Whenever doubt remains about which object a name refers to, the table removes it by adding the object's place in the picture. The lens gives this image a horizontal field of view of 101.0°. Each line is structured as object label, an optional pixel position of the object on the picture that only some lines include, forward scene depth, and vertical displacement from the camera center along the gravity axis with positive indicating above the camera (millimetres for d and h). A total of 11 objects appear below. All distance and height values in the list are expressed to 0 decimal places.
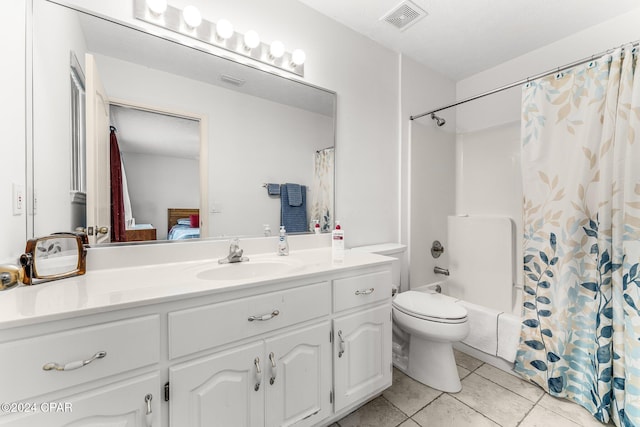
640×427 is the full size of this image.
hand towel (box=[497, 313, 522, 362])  1697 -824
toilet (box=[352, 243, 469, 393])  1496 -725
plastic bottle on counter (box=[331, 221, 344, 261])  1380 -167
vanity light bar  1226 +925
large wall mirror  1049 +385
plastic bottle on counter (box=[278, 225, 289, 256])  1500 -190
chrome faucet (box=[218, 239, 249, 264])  1324 -211
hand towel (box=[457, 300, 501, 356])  1789 -819
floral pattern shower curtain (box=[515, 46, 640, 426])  1296 -147
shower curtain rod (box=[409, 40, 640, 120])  1413 +819
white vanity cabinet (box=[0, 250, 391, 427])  667 -446
